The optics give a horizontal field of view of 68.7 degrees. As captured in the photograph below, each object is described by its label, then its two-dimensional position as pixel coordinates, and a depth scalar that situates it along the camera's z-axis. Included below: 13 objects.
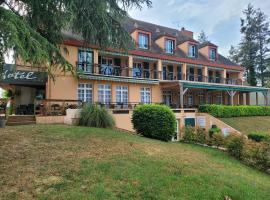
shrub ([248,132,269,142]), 12.90
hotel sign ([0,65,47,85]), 12.76
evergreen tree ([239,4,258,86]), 36.11
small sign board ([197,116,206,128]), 19.00
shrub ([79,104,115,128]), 11.59
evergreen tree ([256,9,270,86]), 35.72
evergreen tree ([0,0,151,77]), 4.57
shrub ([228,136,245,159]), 9.63
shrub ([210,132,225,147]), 11.07
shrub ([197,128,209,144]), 12.19
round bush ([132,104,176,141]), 11.22
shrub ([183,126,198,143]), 12.40
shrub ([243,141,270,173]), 8.48
